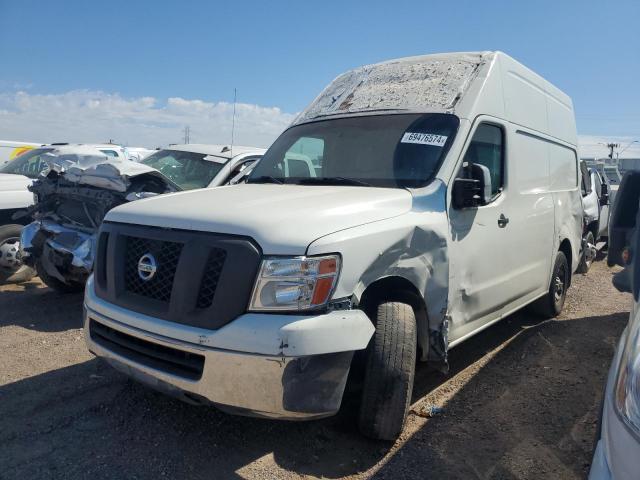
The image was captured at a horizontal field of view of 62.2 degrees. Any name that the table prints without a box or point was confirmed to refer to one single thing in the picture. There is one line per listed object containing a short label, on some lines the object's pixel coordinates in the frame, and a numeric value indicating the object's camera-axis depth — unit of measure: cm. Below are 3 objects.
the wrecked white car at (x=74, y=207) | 541
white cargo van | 259
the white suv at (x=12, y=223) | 661
